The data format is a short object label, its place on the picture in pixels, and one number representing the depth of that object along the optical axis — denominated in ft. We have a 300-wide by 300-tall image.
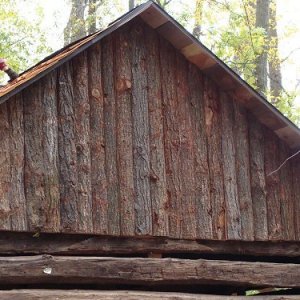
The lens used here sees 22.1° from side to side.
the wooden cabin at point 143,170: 24.61
